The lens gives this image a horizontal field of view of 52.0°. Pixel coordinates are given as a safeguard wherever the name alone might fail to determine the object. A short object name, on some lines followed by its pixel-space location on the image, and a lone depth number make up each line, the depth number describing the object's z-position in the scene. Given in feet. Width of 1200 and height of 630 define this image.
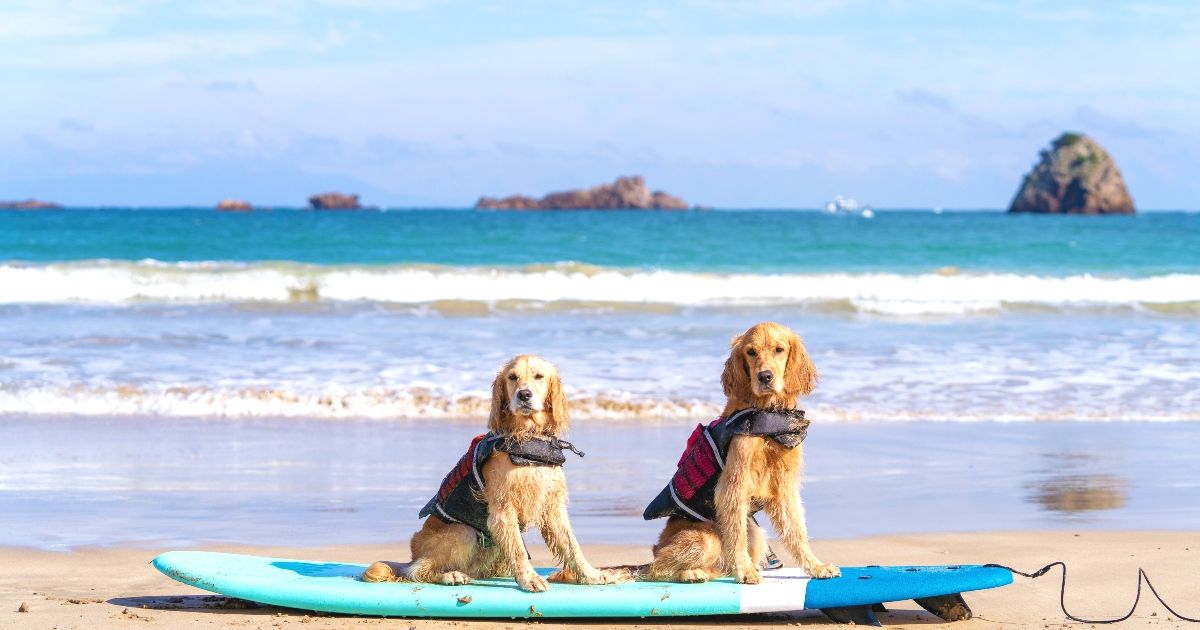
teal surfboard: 16.79
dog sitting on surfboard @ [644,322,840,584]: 17.04
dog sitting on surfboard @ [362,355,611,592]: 16.79
